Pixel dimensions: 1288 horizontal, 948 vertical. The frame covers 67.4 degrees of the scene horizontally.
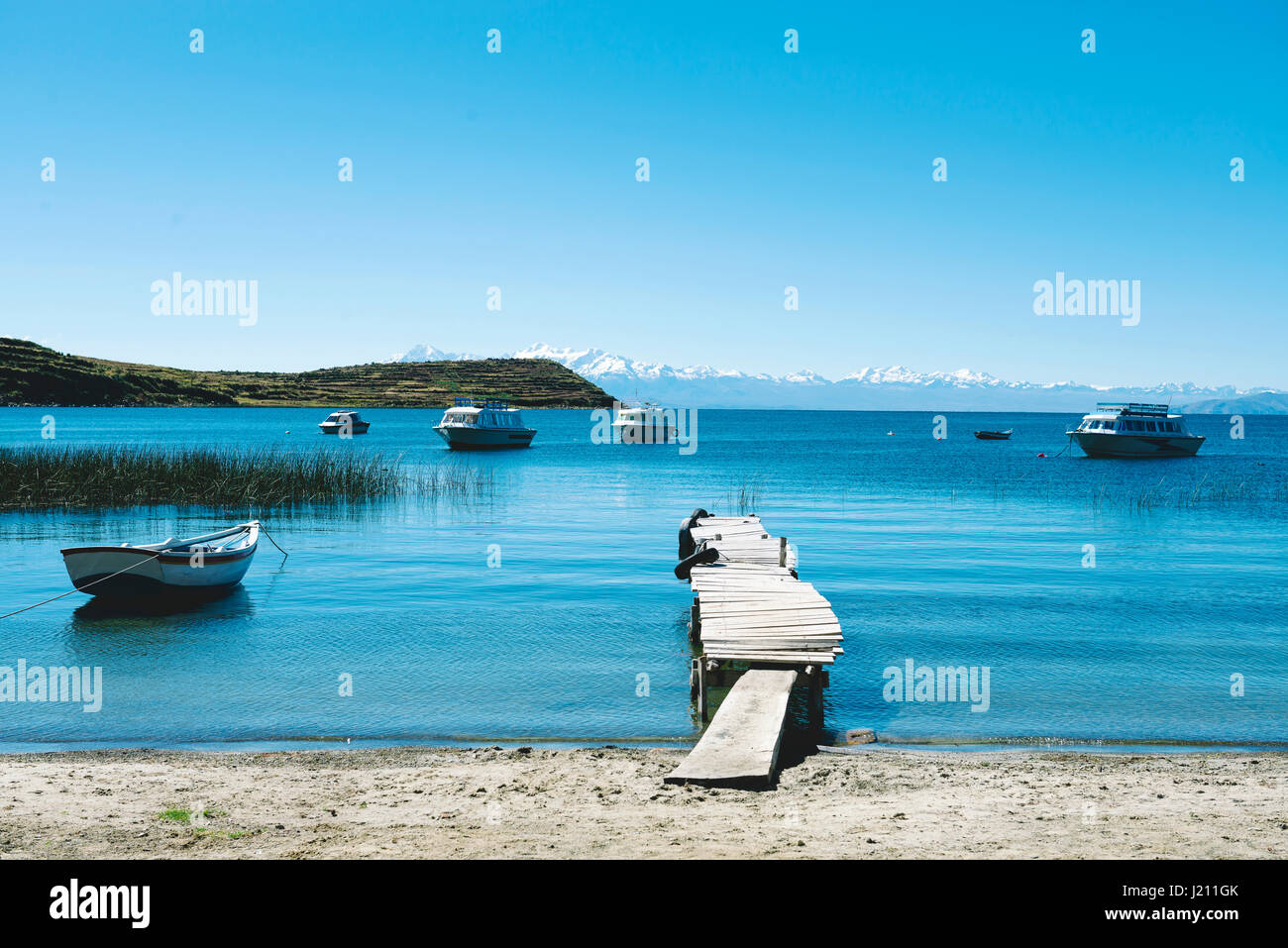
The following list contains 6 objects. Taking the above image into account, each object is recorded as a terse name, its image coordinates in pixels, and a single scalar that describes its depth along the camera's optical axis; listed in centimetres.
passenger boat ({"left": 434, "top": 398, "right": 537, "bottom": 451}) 9025
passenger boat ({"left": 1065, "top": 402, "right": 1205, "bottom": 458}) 8700
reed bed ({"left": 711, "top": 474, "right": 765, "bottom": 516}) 4669
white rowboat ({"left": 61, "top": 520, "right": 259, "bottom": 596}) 2191
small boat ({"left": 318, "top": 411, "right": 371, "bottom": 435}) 12092
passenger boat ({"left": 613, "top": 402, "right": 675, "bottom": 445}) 12150
